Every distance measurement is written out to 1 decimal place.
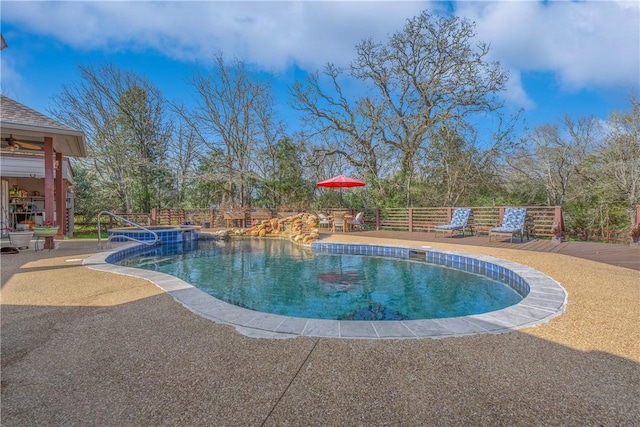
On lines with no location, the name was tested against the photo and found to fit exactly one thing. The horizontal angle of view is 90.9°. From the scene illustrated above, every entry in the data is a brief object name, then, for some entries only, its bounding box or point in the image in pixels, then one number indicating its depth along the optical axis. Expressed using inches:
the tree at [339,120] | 559.8
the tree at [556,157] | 444.8
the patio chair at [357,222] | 489.1
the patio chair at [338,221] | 483.8
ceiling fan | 304.8
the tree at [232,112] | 669.9
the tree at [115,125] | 627.2
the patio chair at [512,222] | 327.3
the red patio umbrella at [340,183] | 452.4
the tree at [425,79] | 485.1
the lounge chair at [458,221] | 389.7
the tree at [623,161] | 362.0
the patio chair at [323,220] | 515.5
